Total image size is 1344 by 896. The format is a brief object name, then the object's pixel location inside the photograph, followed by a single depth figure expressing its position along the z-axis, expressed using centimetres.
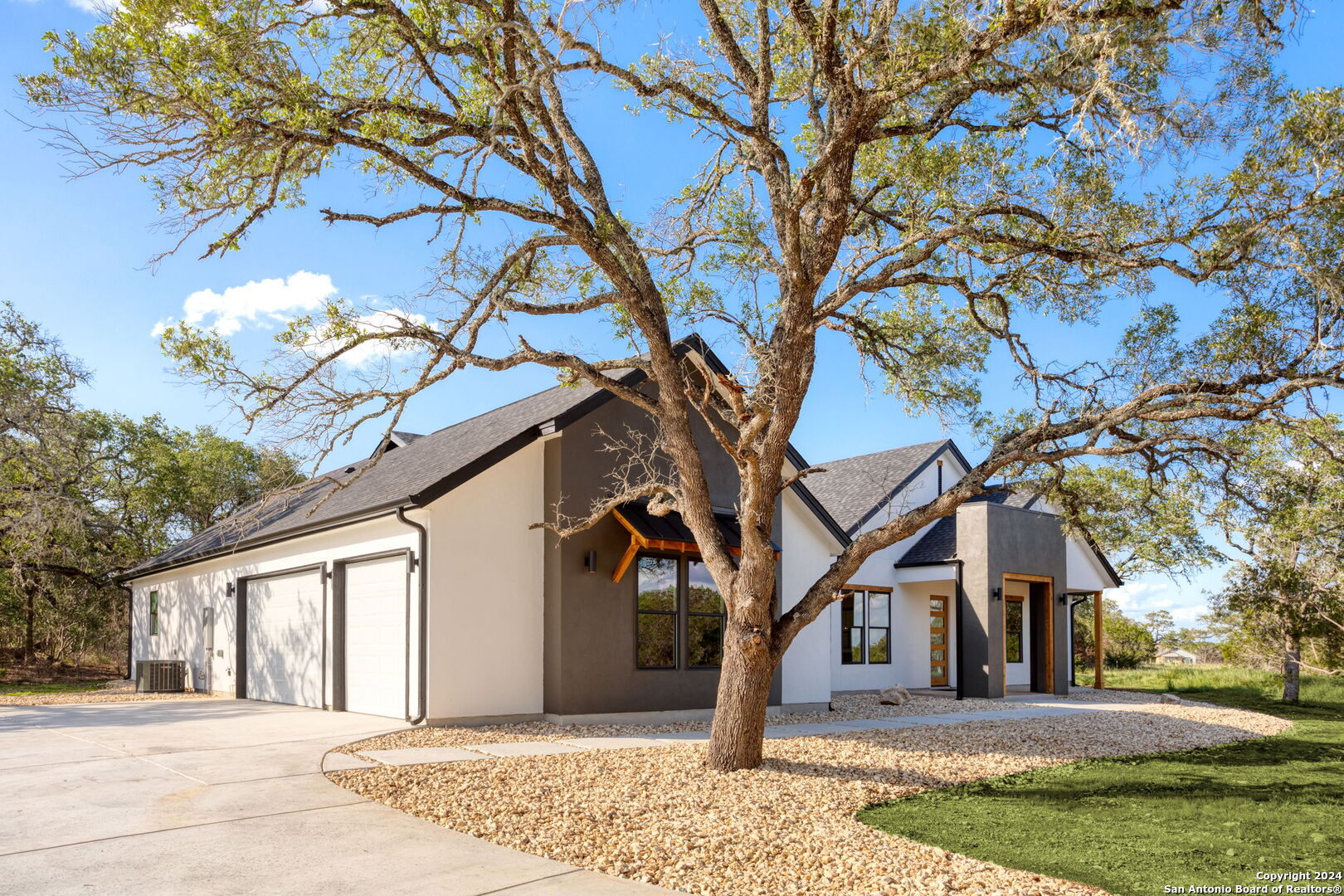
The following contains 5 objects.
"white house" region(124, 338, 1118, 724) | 1290
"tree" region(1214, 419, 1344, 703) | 1519
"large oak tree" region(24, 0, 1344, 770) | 805
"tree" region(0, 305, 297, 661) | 2275
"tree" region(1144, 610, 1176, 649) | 4259
